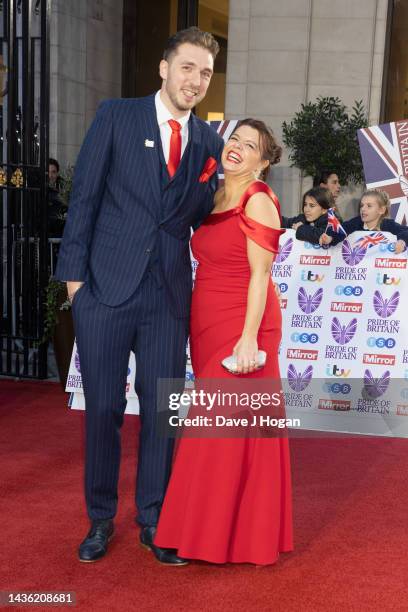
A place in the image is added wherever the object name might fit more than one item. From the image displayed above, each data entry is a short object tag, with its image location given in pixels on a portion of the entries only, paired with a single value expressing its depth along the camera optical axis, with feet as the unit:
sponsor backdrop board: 17.10
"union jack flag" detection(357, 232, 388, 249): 17.10
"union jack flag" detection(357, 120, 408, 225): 23.13
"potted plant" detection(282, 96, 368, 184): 30.96
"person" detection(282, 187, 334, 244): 19.38
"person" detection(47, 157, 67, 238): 25.84
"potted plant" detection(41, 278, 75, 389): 20.34
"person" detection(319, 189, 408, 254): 19.03
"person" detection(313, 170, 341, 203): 28.94
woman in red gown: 10.10
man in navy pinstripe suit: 10.07
